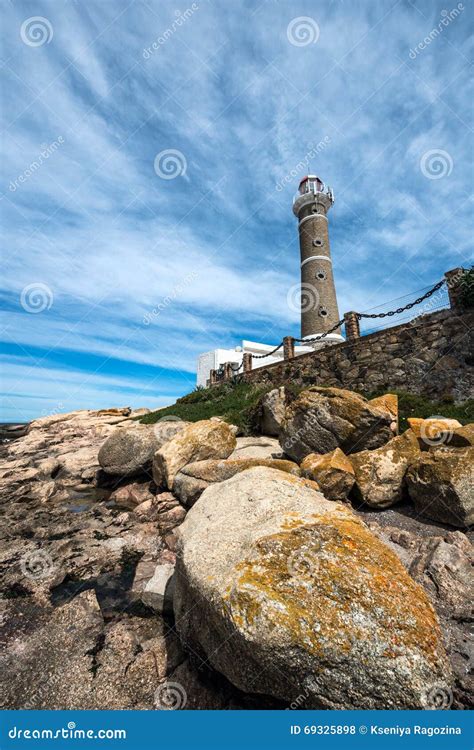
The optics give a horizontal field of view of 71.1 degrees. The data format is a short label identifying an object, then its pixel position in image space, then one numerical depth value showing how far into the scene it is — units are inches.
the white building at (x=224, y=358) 1347.2
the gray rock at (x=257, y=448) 301.3
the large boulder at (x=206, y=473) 232.7
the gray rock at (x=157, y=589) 146.4
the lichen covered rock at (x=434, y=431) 229.6
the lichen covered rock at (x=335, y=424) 248.8
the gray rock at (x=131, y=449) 331.9
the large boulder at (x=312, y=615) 81.0
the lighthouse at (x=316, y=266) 980.6
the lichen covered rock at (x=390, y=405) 273.3
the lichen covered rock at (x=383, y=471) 214.2
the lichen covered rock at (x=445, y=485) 182.9
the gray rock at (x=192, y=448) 280.8
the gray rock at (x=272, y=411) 357.5
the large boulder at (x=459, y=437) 215.5
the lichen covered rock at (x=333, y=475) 207.5
